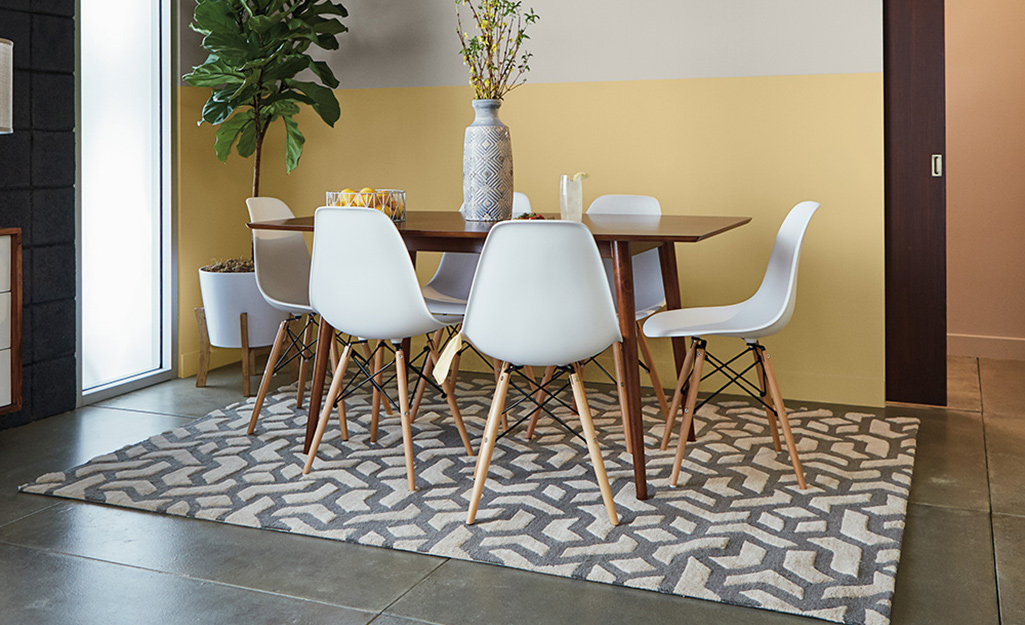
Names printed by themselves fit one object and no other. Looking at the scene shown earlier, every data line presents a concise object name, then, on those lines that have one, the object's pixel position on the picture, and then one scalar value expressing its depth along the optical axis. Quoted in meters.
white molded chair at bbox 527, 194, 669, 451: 3.46
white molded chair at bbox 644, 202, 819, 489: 2.74
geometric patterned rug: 2.21
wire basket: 2.99
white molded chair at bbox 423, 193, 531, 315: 3.72
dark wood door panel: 3.73
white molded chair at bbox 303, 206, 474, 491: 2.64
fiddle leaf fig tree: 3.93
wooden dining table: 2.60
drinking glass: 2.93
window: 3.87
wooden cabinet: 3.27
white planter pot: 4.02
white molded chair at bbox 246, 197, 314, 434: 3.41
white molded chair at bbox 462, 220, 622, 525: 2.32
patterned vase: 3.06
